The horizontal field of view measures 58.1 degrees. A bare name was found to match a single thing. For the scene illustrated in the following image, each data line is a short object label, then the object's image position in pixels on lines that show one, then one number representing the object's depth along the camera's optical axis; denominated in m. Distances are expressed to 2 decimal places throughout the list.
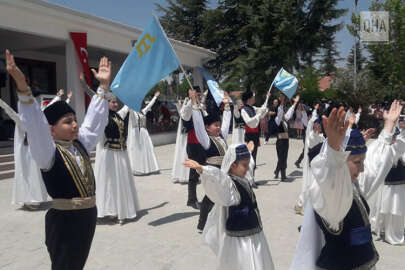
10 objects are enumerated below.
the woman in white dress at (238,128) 8.83
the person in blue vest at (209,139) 5.39
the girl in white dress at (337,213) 1.89
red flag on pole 12.54
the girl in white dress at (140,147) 10.30
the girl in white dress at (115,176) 6.12
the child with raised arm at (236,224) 3.13
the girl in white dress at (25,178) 6.91
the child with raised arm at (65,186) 2.77
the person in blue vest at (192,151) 6.29
